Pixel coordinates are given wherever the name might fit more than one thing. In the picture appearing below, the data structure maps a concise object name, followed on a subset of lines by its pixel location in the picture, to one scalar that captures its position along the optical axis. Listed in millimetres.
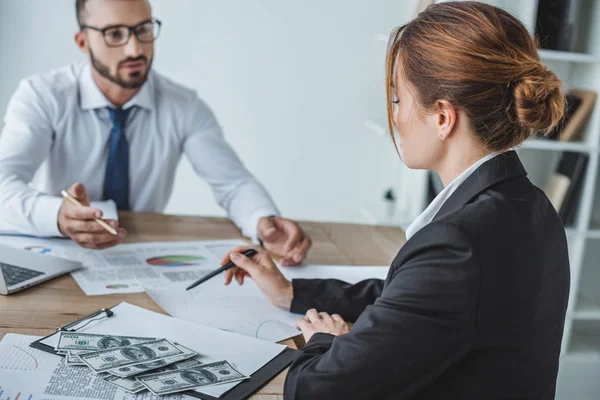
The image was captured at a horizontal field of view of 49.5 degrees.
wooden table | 1050
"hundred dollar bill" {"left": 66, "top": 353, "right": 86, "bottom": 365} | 894
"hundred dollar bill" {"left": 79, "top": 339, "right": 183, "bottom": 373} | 887
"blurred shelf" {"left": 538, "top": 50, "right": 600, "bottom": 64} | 2480
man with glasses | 1897
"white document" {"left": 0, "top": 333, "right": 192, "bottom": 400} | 815
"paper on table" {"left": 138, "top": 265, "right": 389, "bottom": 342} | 1116
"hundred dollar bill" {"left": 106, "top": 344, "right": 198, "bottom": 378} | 867
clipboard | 859
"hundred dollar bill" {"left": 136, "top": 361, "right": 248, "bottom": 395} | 847
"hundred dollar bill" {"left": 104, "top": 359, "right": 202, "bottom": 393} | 840
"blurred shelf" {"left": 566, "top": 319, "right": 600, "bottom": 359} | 2759
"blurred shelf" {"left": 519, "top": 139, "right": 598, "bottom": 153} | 2547
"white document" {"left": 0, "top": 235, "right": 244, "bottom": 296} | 1270
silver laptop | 1181
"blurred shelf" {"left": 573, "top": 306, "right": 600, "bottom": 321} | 2691
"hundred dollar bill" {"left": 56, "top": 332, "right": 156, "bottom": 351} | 937
